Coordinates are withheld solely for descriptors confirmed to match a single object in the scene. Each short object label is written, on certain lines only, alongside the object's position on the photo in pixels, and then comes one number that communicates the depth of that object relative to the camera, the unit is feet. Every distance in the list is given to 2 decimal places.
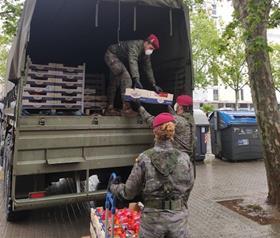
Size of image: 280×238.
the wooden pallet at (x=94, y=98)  14.25
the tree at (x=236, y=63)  48.84
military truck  9.47
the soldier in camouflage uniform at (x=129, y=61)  11.67
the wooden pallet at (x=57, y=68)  12.28
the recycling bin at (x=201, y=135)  23.75
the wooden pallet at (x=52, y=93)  11.91
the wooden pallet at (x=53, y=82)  12.08
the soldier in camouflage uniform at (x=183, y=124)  10.74
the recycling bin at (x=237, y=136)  24.08
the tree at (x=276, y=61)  67.54
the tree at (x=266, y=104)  13.02
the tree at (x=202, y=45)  56.70
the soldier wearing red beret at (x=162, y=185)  6.10
